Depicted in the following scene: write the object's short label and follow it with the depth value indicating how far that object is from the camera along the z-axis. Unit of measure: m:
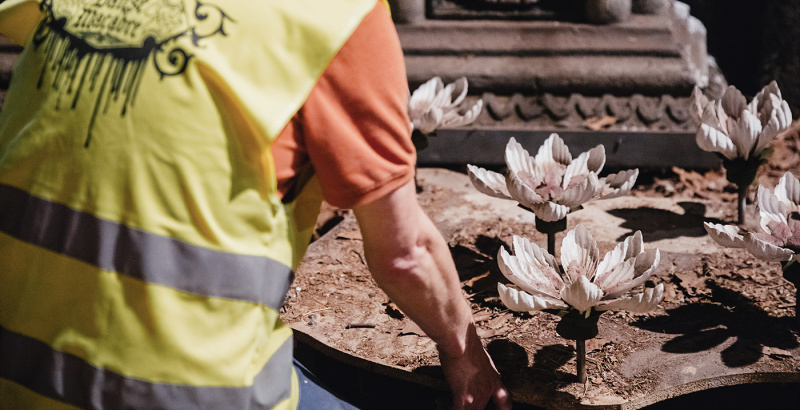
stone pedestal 3.11
